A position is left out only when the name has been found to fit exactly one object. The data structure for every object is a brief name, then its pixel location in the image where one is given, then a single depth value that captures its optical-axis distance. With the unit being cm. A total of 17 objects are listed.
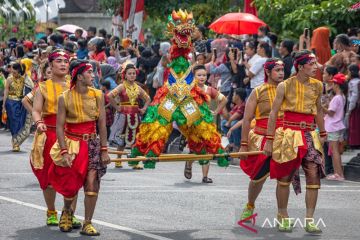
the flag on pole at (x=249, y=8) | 2506
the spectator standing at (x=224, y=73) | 2180
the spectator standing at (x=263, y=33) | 2168
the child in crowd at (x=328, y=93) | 1822
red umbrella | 2241
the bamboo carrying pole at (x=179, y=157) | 1165
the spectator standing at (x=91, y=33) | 2889
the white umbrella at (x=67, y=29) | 3209
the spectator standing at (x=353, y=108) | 1788
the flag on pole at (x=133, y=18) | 2806
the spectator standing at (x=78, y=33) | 2889
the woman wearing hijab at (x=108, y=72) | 2339
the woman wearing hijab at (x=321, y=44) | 1980
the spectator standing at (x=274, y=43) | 2139
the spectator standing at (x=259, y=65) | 2006
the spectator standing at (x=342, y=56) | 1889
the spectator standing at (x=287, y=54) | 1950
